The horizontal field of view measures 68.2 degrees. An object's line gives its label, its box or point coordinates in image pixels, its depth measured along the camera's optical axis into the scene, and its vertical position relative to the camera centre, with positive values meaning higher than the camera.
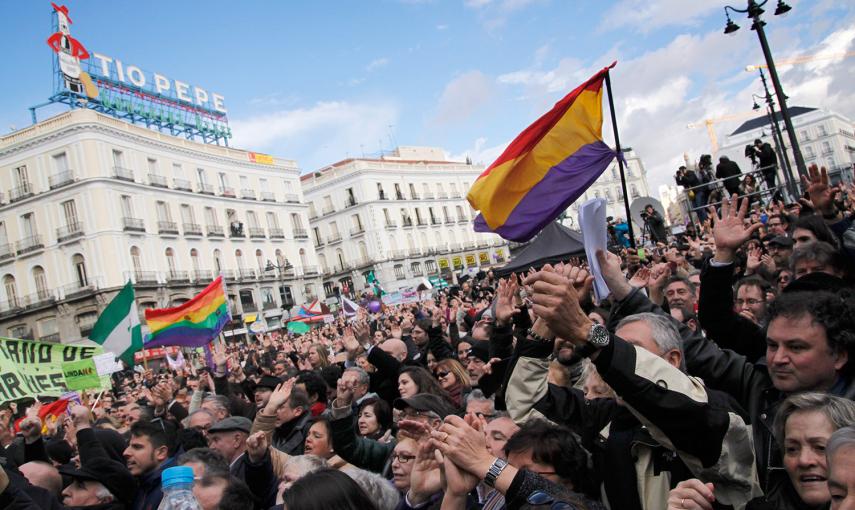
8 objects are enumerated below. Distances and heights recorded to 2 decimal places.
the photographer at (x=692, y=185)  12.37 +0.80
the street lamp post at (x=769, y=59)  10.80 +2.49
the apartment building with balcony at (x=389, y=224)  59.47 +6.81
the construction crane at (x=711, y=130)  141.88 +20.15
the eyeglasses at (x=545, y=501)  2.08 -0.78
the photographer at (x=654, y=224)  13.20 +0.21
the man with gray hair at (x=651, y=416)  2.18 -0.69
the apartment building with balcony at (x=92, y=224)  36.72 +8.17
